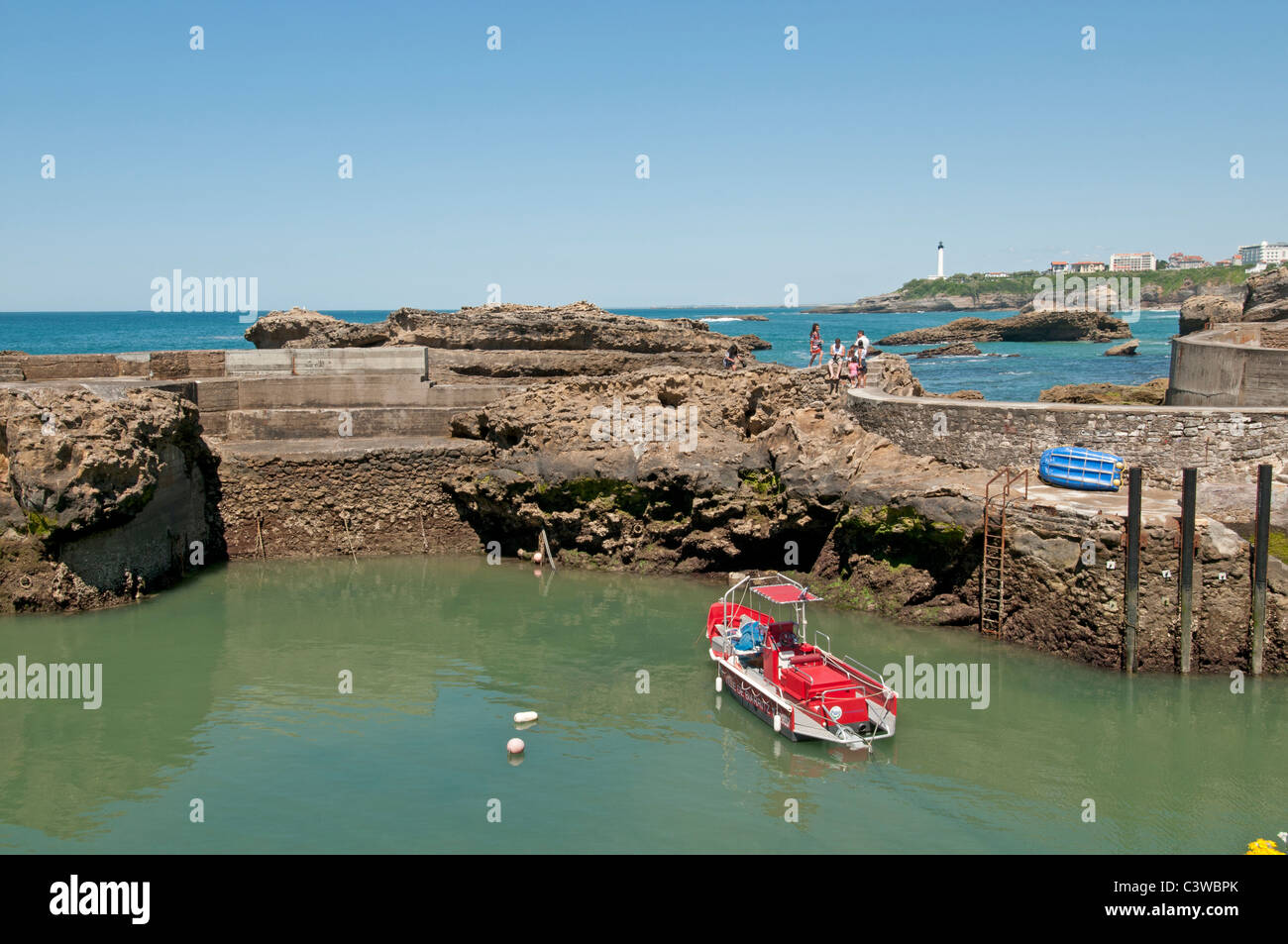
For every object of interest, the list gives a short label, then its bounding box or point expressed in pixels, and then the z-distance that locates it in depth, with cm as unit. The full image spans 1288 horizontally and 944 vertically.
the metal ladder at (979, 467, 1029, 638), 1609
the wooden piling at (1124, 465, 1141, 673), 1467
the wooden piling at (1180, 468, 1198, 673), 1456
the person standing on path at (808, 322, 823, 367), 2391
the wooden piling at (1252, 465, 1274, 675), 1448
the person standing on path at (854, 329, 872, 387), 2252
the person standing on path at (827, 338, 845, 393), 2223
